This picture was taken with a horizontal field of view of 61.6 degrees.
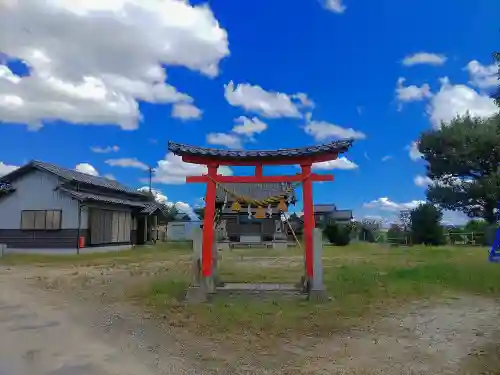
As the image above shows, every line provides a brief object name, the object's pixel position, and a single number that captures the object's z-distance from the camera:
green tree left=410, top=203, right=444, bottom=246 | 29.50
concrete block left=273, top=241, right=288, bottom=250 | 29.30
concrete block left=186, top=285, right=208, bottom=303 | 9.45
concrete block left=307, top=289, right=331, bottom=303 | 9.32
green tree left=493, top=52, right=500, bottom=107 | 10.57
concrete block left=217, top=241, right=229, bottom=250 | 28.17
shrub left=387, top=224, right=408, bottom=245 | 32.25
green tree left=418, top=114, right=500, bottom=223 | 29.81
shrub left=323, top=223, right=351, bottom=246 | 32.50
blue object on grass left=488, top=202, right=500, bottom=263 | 14.85
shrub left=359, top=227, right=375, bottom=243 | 38.88
